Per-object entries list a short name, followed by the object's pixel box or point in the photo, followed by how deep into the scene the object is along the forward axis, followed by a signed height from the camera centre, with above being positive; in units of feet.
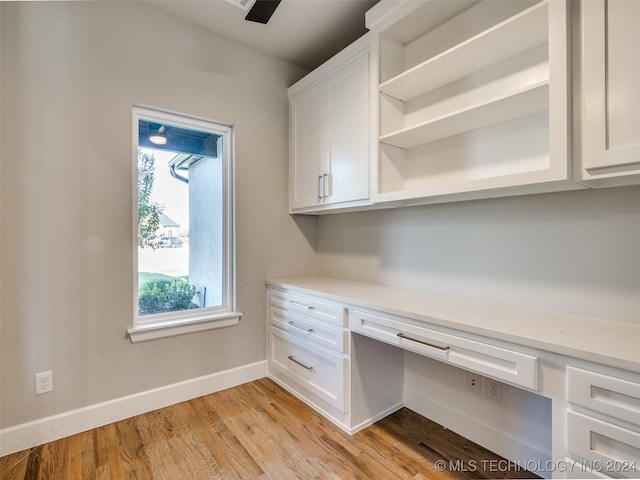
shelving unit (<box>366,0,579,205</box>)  4.05 +2.49
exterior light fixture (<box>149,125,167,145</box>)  7.17 +2.44
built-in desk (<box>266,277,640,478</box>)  3.12 -1.60
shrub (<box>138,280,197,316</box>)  7.06 -1.33
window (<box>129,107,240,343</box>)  7.02 +0.40
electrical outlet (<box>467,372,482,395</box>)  5.74 -2.69
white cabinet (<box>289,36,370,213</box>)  6.58 +2.57
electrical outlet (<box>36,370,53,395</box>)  5.74 -2.64
